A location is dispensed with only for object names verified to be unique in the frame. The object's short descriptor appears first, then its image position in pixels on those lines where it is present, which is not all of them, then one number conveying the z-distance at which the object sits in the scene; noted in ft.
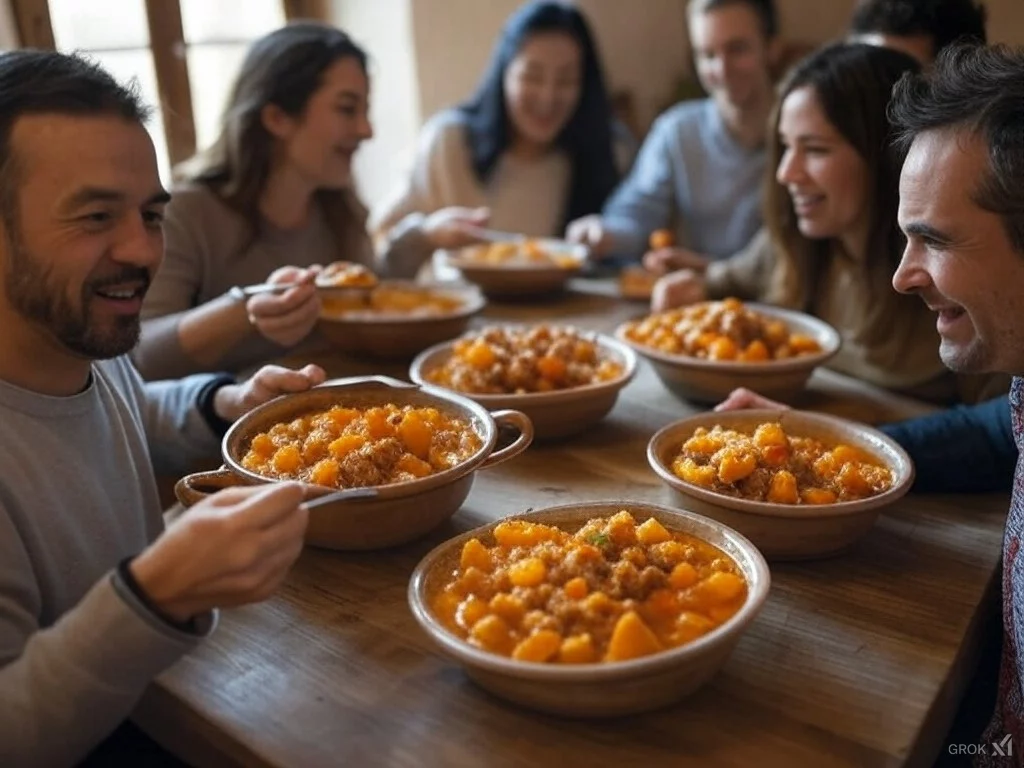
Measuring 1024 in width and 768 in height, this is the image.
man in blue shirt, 11.33
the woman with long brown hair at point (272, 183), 7.75
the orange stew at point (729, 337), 6.33
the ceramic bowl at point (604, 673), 3.11
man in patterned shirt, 3.88
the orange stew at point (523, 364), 5.84
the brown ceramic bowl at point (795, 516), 4.16
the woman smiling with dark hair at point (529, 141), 11.60
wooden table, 3.24
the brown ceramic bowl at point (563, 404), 5.54
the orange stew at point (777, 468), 4.42
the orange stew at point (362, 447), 4.28
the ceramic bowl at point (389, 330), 7.01
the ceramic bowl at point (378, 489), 4.14
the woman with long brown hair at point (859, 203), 6.82
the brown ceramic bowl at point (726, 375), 6.09
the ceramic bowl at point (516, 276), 8.61
